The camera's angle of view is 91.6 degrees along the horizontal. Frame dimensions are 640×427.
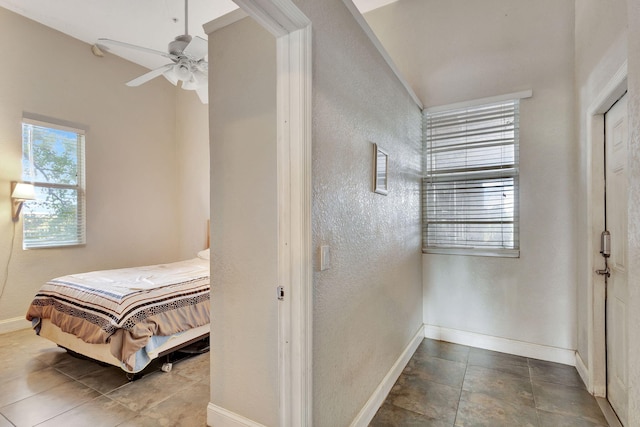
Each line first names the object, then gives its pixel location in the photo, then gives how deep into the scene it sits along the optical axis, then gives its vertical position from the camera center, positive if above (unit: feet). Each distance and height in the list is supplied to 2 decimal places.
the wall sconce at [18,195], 11.19 +0.69
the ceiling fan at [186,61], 8.73 +4.49
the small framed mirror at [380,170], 6.48 +0.90
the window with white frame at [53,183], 11.98 +1.24
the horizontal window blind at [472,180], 9.39 +0.97
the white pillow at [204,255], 13.51 -1.85
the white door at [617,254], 6.03 -0.92
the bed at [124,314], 7.43 -2.67
